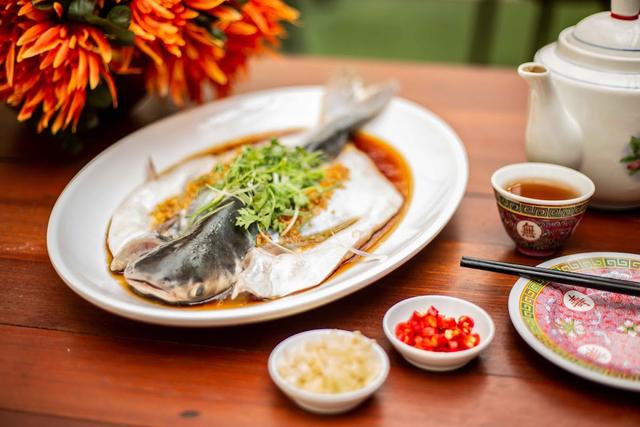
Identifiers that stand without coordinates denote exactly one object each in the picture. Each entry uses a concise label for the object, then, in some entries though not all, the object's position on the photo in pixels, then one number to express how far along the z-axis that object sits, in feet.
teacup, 3.61
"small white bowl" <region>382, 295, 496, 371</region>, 2.90
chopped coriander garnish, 3.91
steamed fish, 3.32
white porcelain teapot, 3.77
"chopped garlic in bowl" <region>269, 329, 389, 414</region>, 2.68
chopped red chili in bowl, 2.98
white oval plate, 3.11
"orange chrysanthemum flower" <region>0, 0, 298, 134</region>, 4.06
